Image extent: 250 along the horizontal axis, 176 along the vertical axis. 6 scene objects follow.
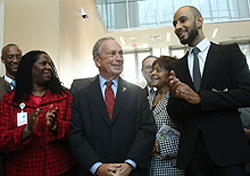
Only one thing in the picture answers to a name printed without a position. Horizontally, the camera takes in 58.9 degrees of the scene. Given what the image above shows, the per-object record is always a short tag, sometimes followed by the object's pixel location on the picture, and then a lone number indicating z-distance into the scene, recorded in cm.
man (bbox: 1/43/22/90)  311
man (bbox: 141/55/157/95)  378
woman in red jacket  187
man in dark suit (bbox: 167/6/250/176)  149
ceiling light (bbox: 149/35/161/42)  1137
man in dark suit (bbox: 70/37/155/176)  171
